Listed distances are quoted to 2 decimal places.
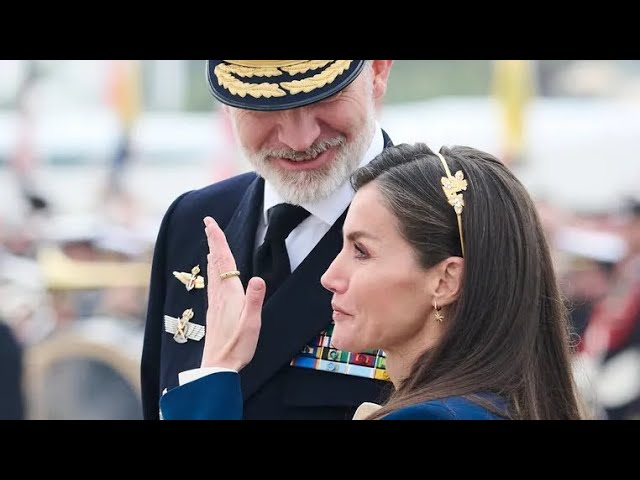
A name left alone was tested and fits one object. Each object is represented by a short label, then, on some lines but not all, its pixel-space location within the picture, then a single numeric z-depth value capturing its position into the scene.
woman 5.41
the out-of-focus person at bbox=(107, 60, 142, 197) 22.61
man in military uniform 6.80
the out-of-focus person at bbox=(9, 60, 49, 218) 22.75
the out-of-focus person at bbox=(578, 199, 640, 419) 18.09
